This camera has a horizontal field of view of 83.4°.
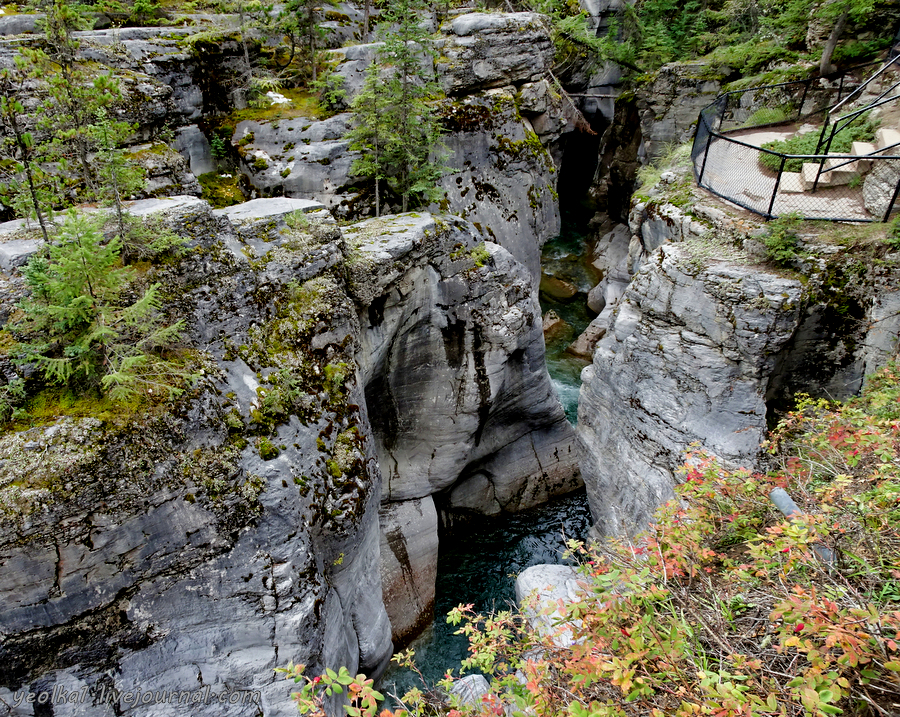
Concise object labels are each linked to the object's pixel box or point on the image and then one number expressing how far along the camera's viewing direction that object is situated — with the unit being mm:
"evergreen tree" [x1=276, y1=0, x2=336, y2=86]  16281
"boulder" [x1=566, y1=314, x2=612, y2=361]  21266
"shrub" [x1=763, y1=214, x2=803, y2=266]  9062
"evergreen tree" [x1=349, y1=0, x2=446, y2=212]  12742
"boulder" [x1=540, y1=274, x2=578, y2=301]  24875
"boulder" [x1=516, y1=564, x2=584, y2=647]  10469
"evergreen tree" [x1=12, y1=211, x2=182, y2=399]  5840
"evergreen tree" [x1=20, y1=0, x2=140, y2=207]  6926
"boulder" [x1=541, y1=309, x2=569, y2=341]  22766
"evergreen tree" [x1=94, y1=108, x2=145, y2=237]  6566
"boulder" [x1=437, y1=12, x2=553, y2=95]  18094
